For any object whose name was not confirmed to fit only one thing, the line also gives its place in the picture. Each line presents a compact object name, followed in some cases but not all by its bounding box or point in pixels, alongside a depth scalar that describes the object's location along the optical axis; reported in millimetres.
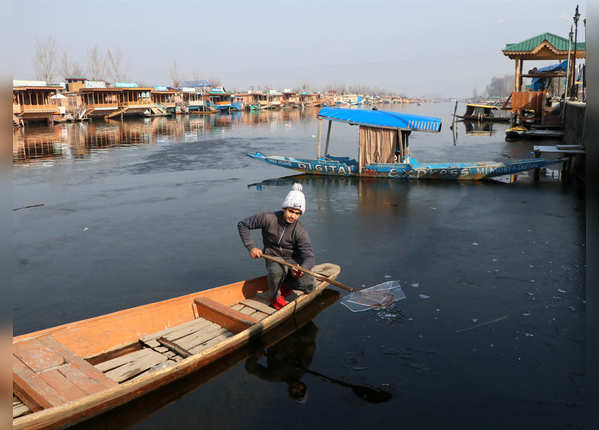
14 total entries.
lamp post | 25022
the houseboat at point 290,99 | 125906
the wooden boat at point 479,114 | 55906
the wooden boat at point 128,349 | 4715
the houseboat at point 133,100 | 67062
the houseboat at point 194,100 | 83500
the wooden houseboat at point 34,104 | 49062
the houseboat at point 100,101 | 62688
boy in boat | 7141
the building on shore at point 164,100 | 75125
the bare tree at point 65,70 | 106312
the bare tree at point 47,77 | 82138
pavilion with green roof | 33344
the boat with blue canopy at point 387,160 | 18094
